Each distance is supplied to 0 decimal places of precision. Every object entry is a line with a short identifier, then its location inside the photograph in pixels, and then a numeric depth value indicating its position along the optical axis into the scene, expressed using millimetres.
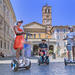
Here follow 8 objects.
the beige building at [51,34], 54938
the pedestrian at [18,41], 5984
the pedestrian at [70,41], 8523
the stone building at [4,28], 24478
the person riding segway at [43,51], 9062
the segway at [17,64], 5902
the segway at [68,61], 8443
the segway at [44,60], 9109
